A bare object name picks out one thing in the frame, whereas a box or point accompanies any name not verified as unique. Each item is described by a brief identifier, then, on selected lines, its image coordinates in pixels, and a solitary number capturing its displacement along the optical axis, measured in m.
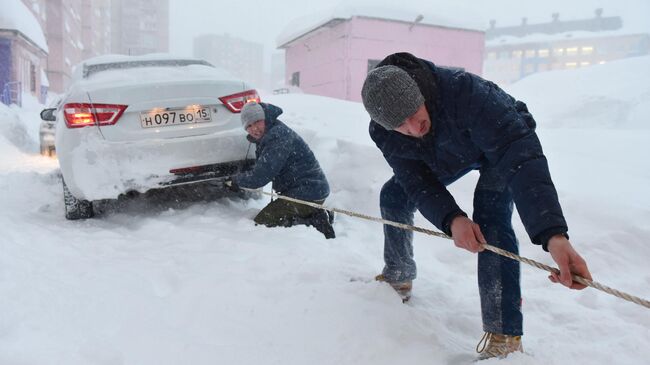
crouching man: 3.55
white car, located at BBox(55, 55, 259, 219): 3.40
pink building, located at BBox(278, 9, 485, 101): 16.42
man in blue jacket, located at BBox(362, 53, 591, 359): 1.56
